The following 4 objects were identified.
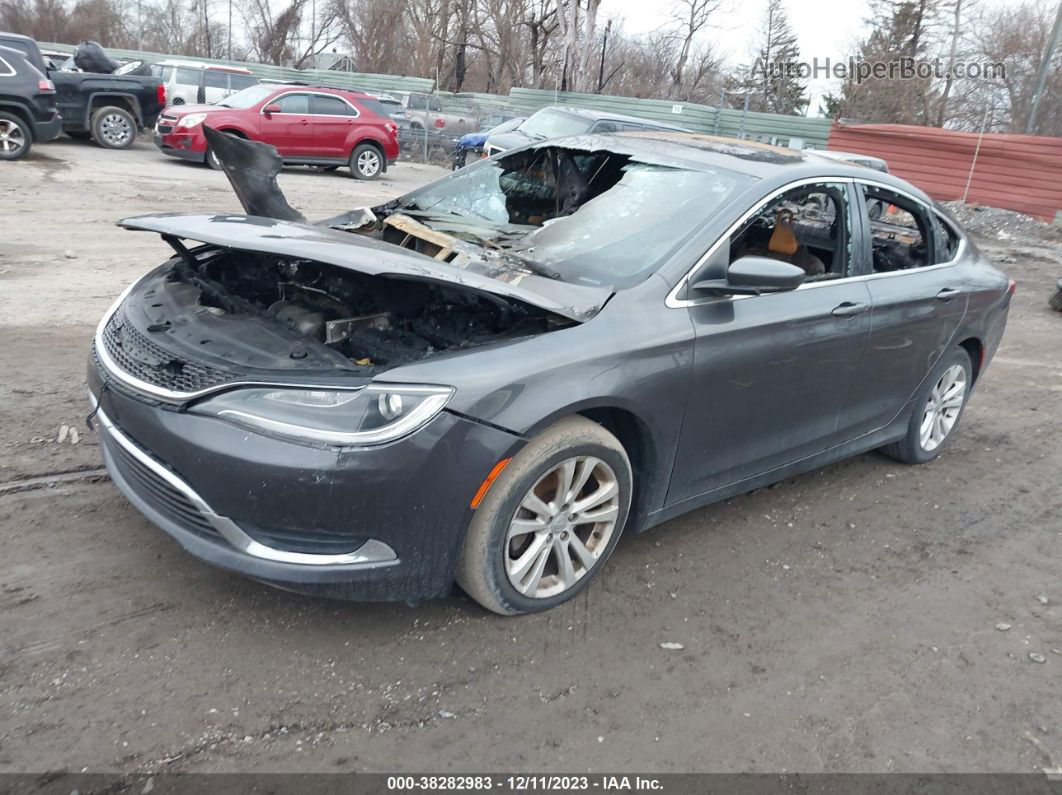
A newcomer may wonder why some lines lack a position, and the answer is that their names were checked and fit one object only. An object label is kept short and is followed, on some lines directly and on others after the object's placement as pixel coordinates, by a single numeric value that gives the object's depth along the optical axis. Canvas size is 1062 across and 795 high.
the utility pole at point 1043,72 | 19.84
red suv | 15.61
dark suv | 13.22
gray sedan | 2.65
